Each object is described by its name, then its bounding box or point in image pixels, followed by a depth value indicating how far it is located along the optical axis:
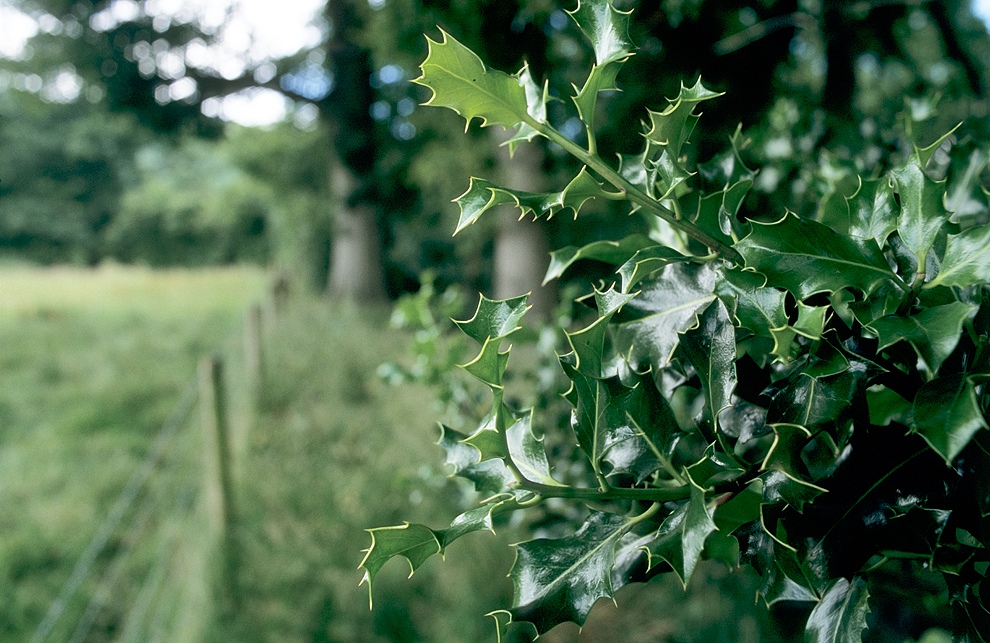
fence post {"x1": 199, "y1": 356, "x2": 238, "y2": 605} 3.19
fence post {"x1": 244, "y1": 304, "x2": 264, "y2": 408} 5.30
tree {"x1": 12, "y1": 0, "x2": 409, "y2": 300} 8.20
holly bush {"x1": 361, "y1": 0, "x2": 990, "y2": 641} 0.44
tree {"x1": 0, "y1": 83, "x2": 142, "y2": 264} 9.41
